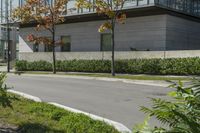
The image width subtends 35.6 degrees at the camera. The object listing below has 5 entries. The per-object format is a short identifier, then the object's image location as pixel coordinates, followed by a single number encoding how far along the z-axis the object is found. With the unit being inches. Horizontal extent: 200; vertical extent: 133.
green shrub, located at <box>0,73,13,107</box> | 221.9
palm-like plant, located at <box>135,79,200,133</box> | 64.3
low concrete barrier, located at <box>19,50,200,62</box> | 833.4
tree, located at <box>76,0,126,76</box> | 856.7
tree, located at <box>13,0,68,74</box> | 1049.0
